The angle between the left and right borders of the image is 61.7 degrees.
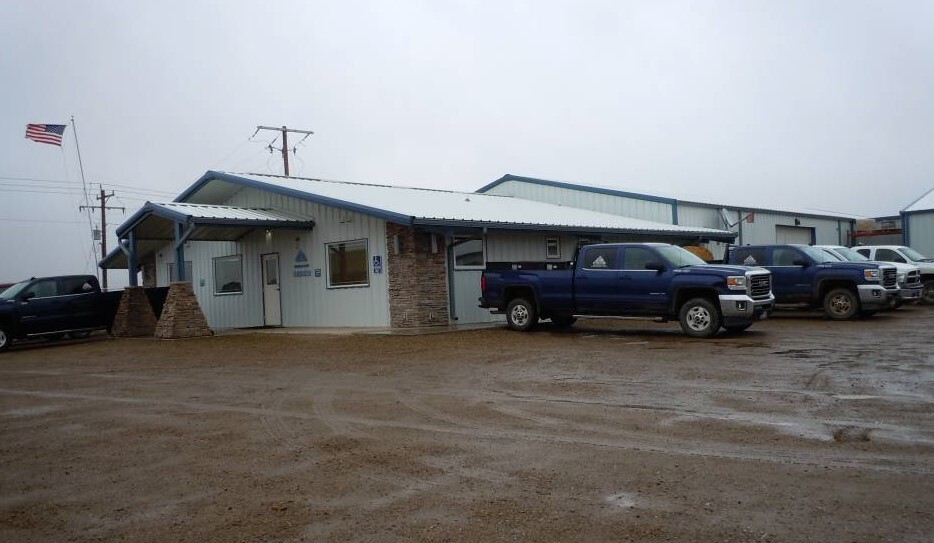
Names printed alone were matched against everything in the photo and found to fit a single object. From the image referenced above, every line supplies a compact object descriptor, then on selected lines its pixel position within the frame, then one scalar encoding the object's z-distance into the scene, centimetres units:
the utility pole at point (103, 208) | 4918
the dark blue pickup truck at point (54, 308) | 1984
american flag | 2902
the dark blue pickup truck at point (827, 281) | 1792
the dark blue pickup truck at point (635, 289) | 1473
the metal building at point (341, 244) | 1905
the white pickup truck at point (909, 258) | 2278
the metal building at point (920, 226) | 3128
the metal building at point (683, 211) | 3053
